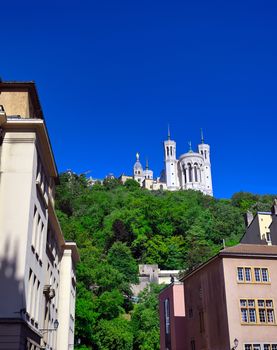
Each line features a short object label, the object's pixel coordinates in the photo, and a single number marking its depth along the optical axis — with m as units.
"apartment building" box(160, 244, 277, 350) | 33.00
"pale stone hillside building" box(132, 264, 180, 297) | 93.12
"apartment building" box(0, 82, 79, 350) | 19.41
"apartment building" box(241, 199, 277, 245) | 45.31
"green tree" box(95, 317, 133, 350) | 61.88
